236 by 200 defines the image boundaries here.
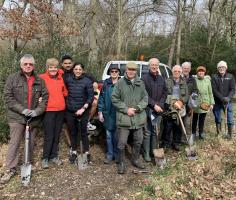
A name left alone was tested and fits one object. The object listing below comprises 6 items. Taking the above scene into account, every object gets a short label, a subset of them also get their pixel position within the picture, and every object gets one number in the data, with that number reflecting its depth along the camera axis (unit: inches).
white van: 267.8
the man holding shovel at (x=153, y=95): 160.3
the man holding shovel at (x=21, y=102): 139.8
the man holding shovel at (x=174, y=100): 171.4
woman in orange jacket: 148.7
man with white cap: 195.7
